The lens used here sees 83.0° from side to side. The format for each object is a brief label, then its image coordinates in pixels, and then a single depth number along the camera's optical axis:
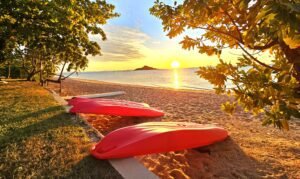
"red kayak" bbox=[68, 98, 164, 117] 4.50
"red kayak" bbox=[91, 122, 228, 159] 2.44
